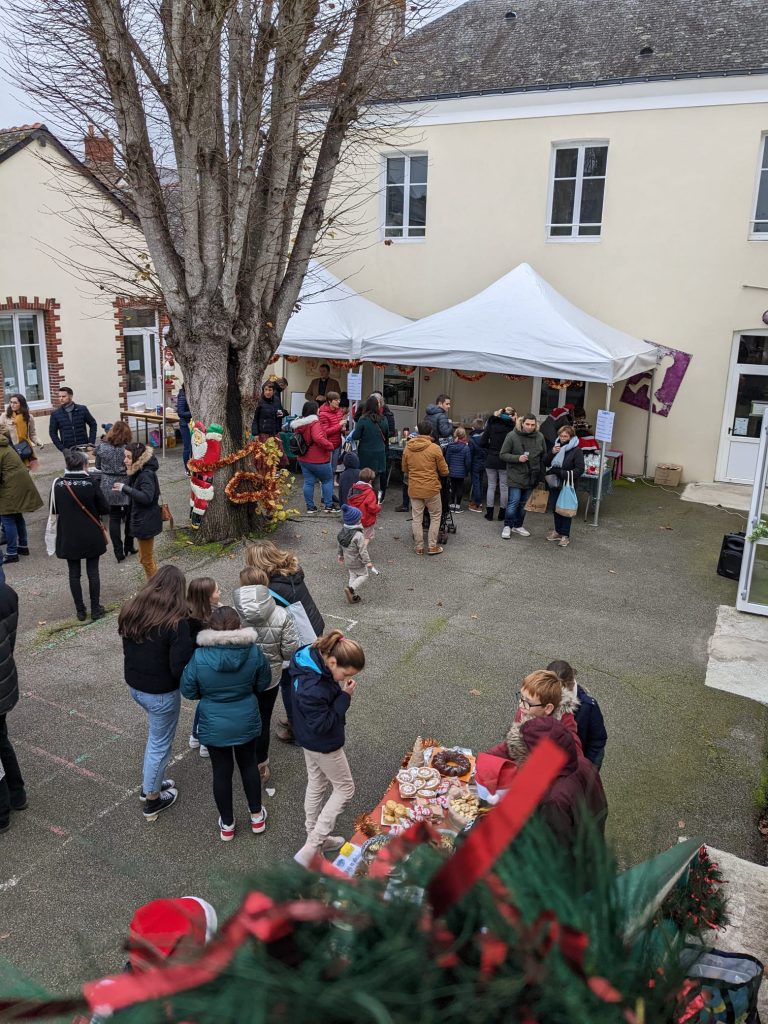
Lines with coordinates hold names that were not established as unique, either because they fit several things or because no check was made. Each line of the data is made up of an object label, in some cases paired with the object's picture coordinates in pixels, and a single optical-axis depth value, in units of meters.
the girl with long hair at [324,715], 4.09
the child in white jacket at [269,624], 4.79
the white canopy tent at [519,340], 10.94
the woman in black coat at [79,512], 7.01
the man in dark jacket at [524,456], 10.10
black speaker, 9.02
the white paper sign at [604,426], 10.73
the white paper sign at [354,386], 12.84
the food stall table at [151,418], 14.84
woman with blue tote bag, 10.03
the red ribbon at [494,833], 0.92
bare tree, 7.92
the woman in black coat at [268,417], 12.30
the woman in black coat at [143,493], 7.90
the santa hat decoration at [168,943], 0.96
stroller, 10.10
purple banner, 13.41
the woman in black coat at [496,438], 10.81
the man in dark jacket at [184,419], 12.50
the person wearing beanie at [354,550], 8.05
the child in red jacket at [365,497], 8.49
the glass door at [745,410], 13.06
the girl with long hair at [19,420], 10.36
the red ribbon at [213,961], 0.88
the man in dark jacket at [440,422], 11.34
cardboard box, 13.64
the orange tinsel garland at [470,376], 14.99
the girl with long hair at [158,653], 4.50
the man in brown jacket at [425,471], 9.31
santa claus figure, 9.20
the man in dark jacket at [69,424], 10.87
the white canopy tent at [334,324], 12.80
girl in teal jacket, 4.23
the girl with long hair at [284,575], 5.27
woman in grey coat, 8.26
